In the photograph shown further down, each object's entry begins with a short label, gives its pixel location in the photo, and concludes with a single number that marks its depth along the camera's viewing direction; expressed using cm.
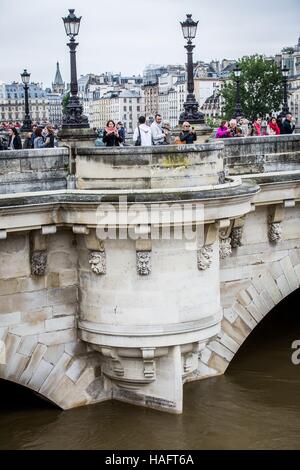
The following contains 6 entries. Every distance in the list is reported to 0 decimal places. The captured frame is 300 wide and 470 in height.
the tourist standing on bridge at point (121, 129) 2251
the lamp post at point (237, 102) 3664
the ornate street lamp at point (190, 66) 2339
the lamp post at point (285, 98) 3342
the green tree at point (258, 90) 10838
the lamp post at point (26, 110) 3474
